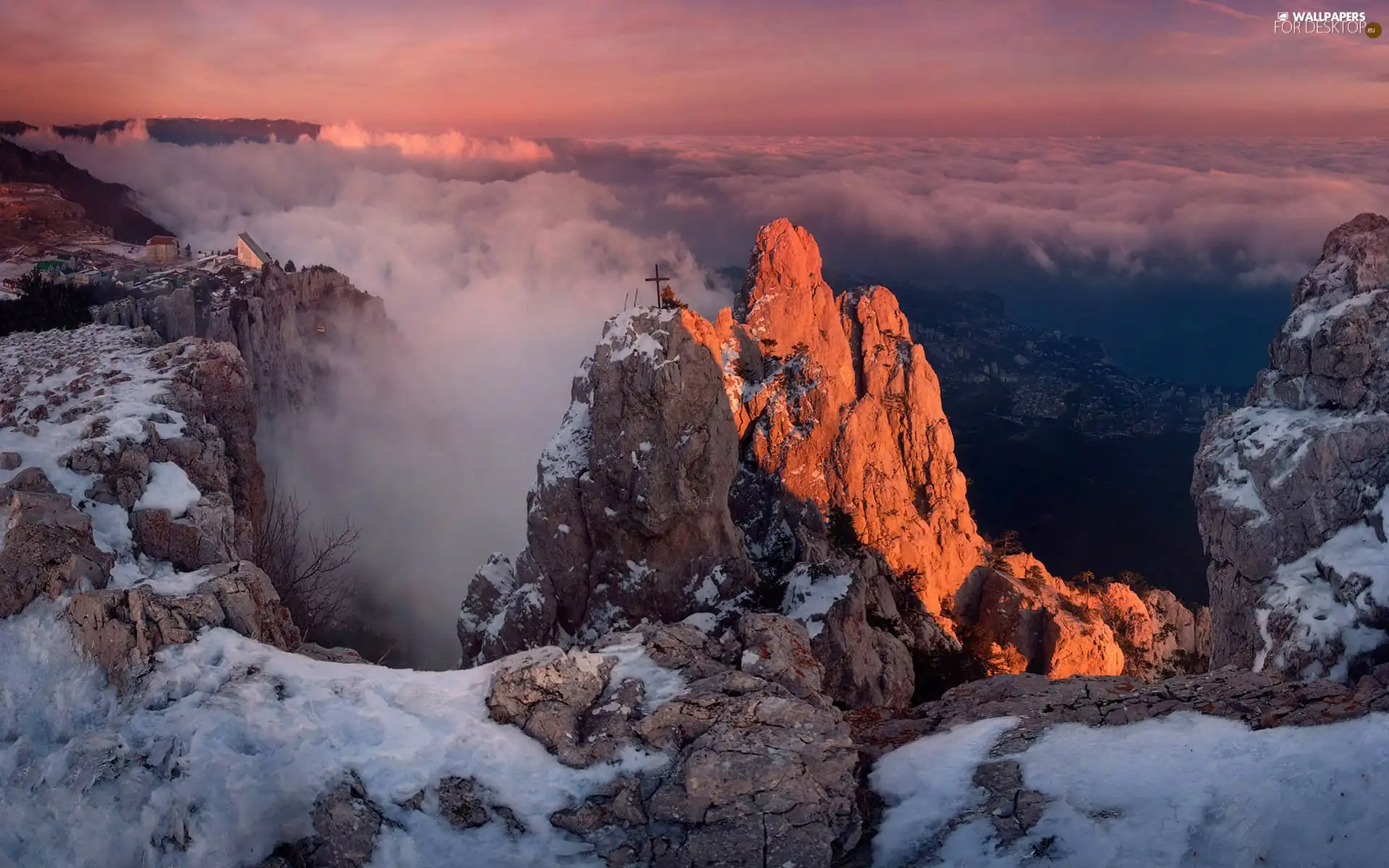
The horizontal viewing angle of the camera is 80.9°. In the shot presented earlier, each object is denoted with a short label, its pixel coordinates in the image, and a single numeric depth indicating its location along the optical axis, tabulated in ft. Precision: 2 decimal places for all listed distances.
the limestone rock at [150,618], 49.11
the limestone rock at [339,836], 38.99
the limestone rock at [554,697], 47.37
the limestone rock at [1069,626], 168.96
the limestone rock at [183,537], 65.05
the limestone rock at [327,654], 63.93
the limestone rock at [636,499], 105.50
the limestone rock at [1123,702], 44.57
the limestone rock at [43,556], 53.06
